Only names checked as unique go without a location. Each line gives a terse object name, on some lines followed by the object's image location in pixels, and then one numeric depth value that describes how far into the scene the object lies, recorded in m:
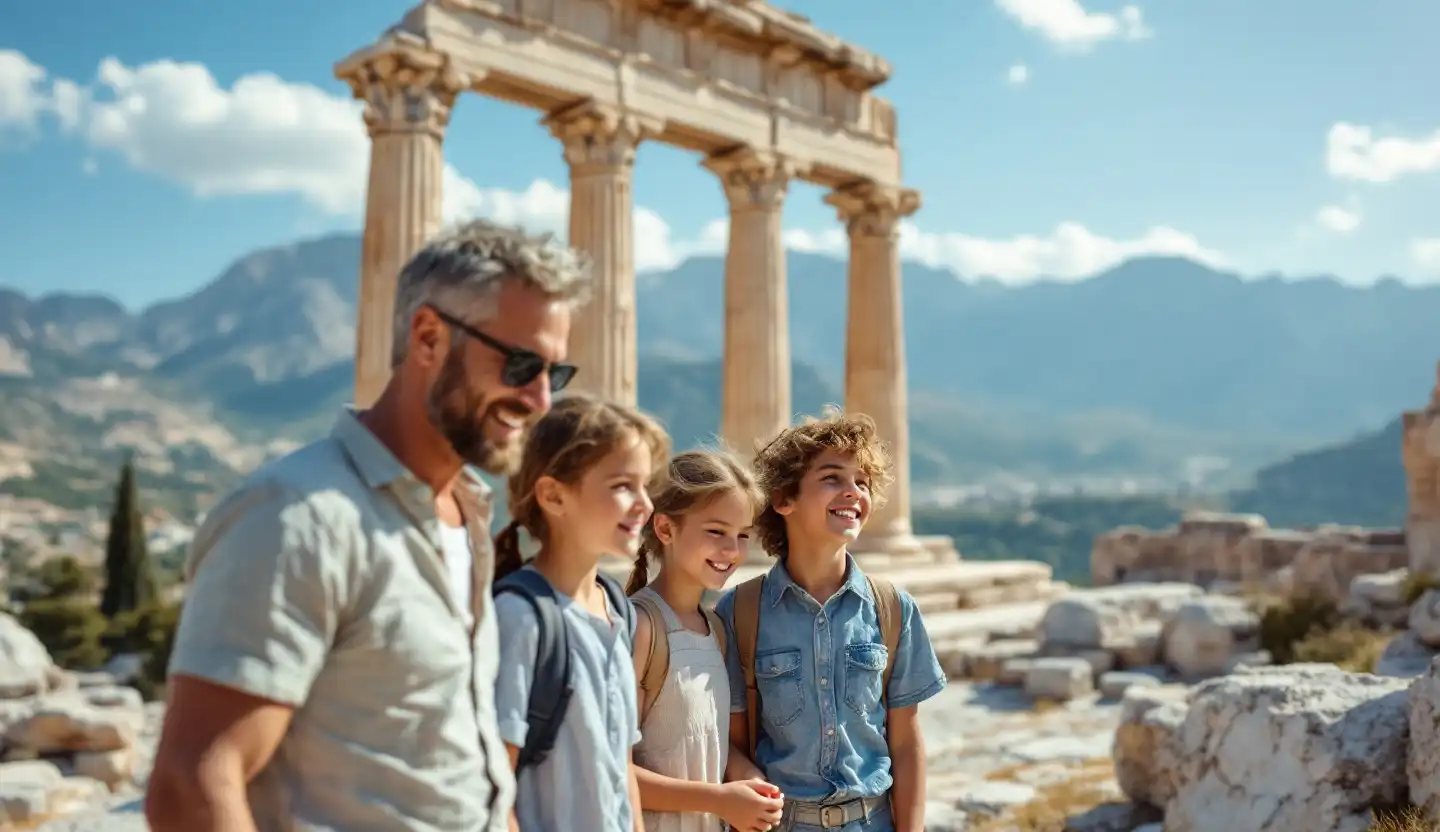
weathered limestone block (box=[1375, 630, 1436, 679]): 10.56
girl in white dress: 3.98
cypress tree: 41.16
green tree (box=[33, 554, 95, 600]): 39.72
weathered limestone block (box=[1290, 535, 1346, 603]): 21.15
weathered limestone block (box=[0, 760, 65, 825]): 10.55
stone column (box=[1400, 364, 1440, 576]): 18.83
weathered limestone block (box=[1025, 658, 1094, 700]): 14.03
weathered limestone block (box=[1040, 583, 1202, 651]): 15.68
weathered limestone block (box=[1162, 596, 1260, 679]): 14.78
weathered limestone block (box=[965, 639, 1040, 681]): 15.73
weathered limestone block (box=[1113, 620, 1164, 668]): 15.48
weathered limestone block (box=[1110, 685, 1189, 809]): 8.08
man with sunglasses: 2.21
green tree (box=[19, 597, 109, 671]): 32.22
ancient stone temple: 14.66
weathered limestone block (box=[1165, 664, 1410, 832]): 6.07
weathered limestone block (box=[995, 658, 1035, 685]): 14.86
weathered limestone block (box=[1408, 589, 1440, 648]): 11.08
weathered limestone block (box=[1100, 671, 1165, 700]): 14.08
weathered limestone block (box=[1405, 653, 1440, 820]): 5.65
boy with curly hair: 4.43
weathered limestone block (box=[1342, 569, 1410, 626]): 15.30
